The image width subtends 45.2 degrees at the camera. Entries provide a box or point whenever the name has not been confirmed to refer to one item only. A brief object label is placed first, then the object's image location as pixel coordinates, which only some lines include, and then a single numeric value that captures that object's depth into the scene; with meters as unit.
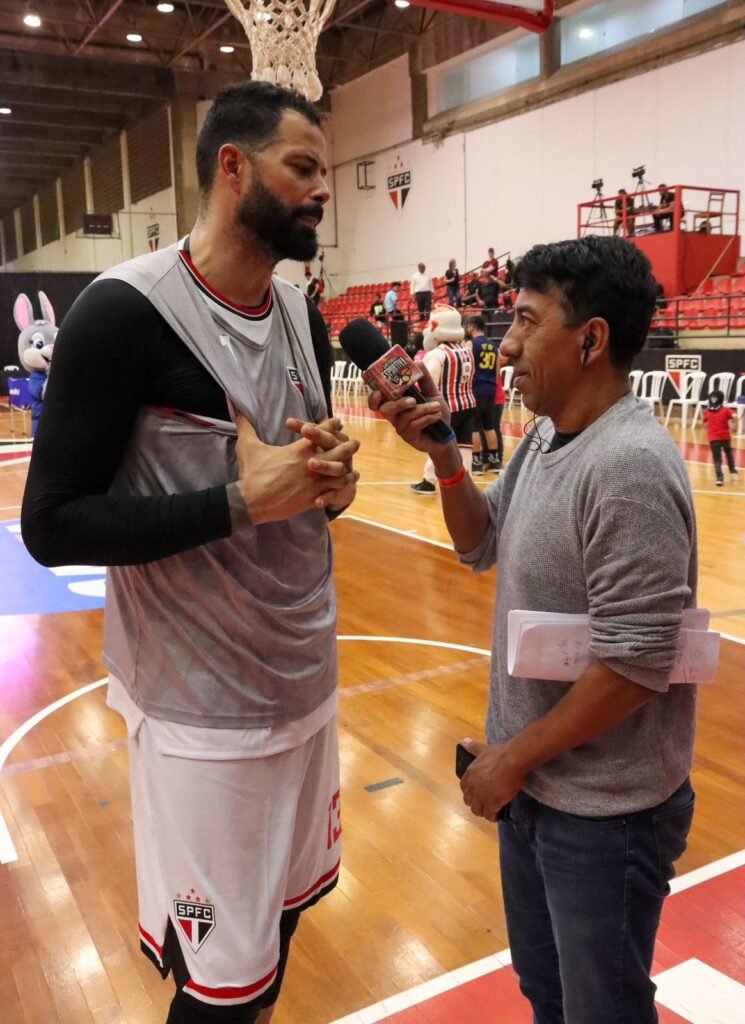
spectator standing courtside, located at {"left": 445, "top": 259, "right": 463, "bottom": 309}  18.09
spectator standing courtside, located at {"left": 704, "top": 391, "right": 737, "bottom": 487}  8.20
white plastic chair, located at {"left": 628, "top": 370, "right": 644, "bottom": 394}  13.30
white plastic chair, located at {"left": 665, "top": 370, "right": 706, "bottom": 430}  12.32
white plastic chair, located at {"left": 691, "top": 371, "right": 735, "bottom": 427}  12.14
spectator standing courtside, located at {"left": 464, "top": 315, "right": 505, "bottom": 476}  9.49
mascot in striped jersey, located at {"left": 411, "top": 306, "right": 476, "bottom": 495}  8.13
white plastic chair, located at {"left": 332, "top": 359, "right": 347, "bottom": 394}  19.35
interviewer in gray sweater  1.25
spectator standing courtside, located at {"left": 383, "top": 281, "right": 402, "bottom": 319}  18.86
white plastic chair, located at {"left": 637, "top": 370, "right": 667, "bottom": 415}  12.98
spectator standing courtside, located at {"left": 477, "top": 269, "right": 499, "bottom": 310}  16.78
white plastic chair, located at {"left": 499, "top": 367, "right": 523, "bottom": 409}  15.05
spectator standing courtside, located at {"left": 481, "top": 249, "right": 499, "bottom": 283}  17.25
